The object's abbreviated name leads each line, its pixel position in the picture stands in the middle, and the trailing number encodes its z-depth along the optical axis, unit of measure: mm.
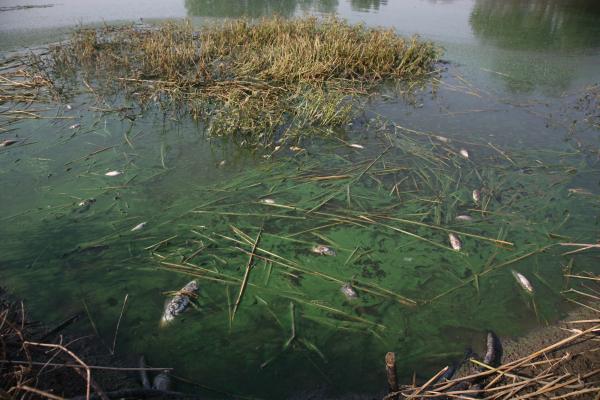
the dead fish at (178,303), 2287
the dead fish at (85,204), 3129
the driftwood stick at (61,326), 2077
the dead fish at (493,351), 2100
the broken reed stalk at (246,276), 2396
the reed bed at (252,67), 4656
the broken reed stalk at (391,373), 1489
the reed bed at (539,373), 1688
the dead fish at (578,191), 3527
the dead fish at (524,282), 2576
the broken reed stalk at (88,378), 1276
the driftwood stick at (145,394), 1632
